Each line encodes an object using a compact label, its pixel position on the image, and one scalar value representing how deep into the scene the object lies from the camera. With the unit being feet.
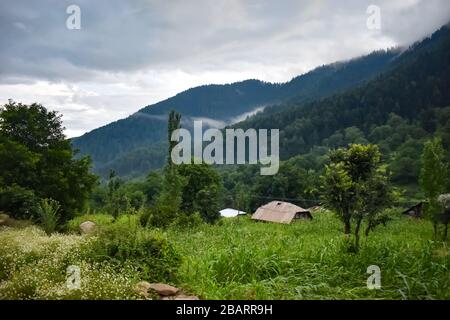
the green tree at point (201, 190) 115.75
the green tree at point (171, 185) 74.49
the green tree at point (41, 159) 57.93
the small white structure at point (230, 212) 210.38
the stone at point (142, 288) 24.15
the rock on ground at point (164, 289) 24.81
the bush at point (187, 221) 72.60
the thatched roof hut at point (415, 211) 163.09
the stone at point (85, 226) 50.75
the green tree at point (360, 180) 38.50
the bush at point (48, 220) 46.26
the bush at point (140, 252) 28.99
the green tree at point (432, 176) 73.51
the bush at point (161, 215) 69.10
